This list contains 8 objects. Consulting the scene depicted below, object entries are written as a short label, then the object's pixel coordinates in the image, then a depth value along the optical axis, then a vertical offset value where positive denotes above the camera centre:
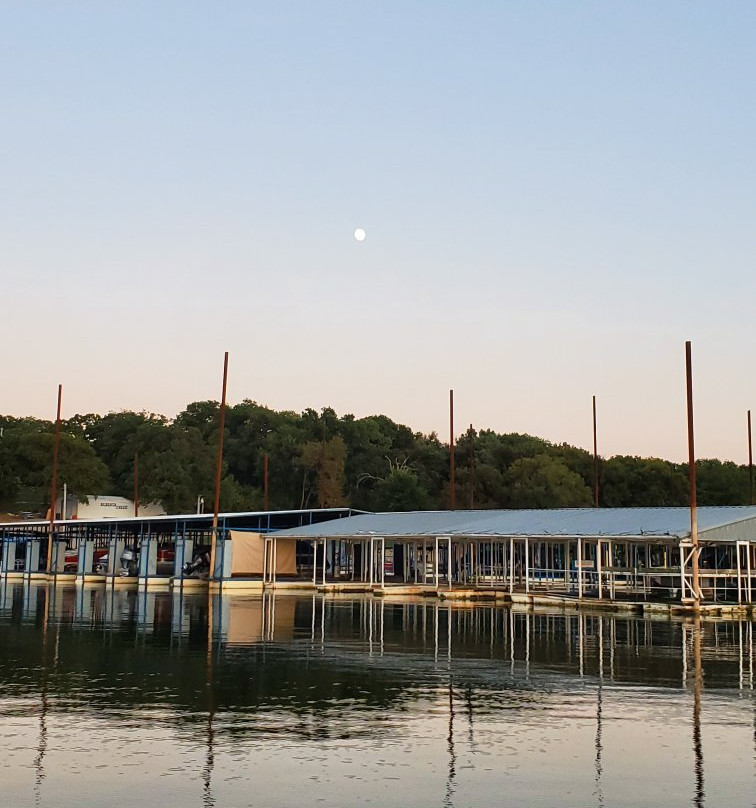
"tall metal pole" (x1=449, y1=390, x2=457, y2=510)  73.75 +9.57
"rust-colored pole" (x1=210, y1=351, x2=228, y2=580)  64.12 +3.88
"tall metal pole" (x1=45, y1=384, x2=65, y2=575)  75.31 +3.48
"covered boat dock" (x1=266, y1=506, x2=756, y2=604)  46.47 +1.29
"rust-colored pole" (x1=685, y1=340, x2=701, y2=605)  42.75 +3.70
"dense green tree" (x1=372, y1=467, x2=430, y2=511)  101.62 +6.96
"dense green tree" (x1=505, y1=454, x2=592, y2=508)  103.81 +8.08
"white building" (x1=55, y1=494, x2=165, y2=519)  115.62 +6.18
